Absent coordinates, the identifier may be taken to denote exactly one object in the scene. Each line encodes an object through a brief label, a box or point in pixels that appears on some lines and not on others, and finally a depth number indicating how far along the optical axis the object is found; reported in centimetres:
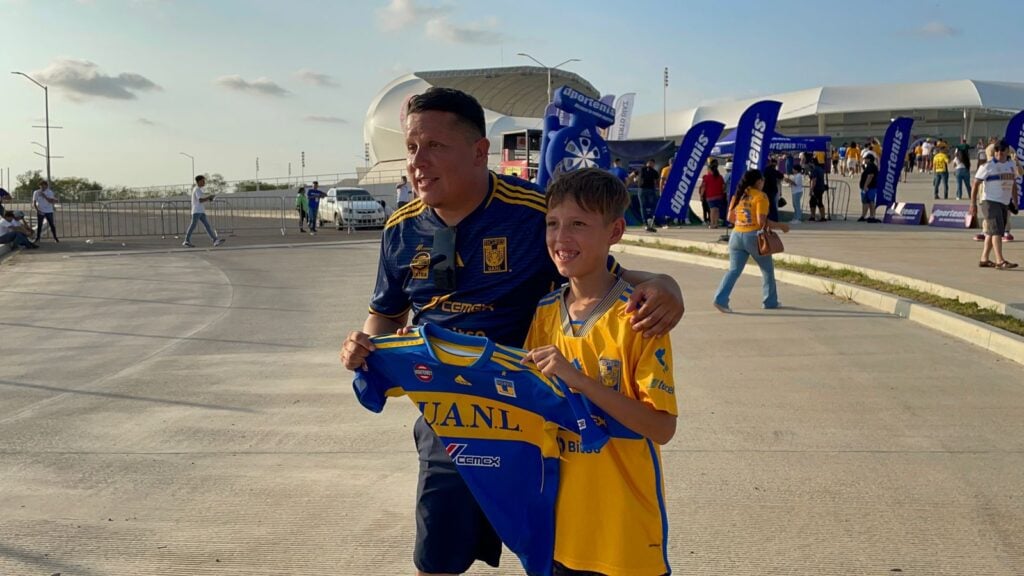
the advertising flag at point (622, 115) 3650
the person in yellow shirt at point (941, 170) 2597
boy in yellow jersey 201
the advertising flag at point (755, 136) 1945
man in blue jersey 233
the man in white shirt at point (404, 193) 2897
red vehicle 3234
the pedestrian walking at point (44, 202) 2226
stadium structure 6372
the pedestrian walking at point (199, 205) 2086
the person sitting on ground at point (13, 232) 1992
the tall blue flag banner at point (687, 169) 2075
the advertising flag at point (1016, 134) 1941
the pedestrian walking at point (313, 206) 2961
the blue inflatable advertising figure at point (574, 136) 1856
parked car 3023
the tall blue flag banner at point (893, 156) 2195
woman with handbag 937
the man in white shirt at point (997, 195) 1093
